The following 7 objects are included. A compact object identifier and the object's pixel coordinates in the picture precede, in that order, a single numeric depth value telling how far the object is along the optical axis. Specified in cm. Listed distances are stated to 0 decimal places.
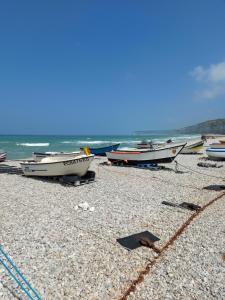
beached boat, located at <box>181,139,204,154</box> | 2339
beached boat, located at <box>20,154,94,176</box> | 1012
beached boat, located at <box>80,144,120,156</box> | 2217
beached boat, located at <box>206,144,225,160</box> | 1775
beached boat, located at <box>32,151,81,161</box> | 1386
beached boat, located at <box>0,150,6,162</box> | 1823
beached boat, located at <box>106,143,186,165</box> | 1374
